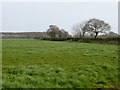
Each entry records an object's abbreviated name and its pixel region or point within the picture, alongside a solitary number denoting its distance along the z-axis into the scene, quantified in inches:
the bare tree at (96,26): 2147.6
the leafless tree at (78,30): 2401.0
